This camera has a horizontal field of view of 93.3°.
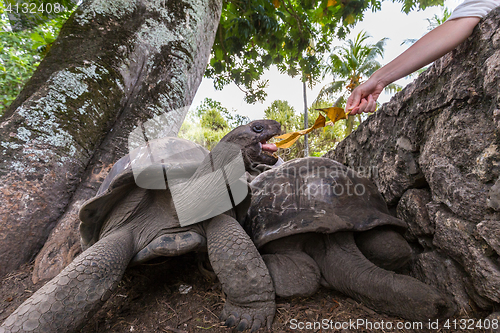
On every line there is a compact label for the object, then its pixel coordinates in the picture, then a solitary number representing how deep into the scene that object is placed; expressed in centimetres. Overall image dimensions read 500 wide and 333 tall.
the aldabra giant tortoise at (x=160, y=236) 102
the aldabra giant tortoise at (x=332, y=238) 118
